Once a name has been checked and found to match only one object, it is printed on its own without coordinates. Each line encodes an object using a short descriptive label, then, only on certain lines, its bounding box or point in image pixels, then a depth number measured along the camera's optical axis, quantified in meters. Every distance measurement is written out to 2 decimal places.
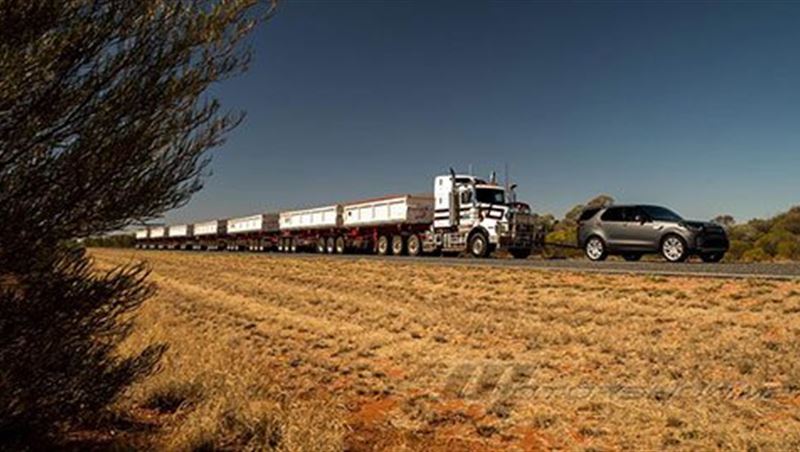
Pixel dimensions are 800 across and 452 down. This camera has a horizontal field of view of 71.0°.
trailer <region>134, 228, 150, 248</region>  81.72
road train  23.80
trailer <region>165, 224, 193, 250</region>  70.38
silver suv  17.19
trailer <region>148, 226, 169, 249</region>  77.12
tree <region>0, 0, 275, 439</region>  3.93
